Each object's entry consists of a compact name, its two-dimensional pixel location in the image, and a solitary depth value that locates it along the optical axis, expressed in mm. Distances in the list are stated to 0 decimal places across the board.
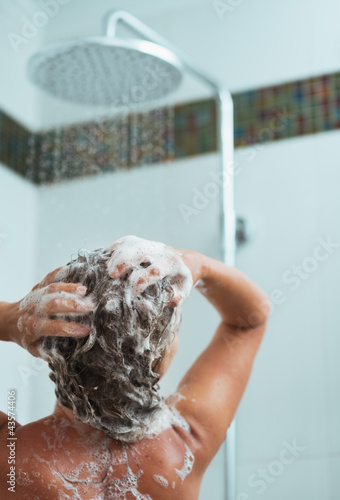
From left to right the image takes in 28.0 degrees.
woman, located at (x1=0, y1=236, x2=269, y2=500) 790
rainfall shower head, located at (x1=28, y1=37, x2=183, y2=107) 1275
